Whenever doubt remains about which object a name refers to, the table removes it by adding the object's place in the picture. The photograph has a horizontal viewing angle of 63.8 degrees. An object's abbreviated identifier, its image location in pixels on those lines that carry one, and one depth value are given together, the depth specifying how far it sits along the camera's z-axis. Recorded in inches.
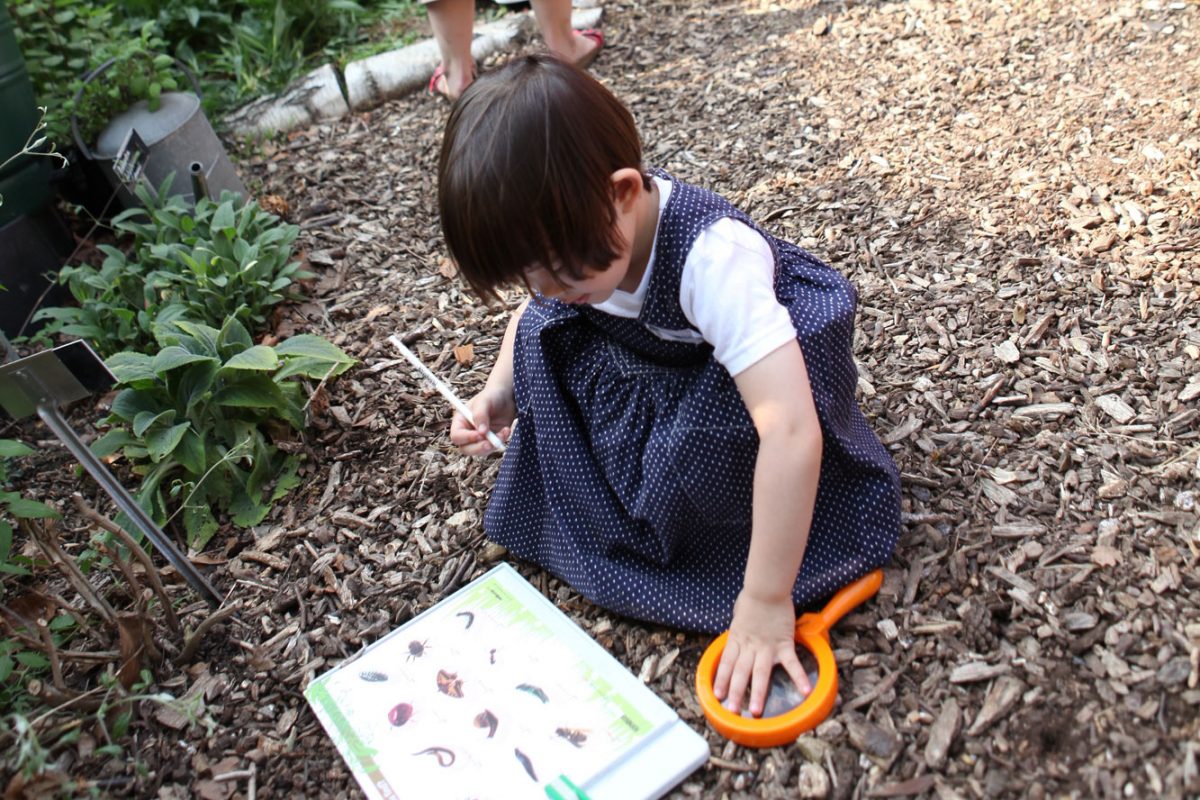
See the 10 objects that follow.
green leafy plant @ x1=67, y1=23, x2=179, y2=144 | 113.2
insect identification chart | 53.0
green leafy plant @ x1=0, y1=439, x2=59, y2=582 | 63.7
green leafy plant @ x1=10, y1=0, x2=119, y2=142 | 113.8
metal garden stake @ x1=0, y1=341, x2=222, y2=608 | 55.3
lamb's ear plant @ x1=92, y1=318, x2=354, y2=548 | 73.6
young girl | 47.7
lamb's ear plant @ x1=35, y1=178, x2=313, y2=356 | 88.7
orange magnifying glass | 52.2
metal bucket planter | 108.6
